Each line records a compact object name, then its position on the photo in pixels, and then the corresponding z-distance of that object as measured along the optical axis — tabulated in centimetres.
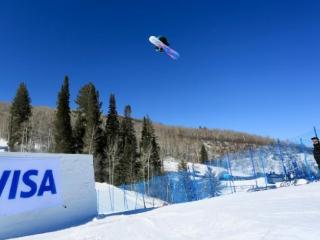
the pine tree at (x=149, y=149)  4217
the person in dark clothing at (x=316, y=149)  1107
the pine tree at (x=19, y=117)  4228
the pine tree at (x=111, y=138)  3744
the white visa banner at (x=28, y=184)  826
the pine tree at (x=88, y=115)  3803
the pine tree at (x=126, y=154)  3916
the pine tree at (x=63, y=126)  3494
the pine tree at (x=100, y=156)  3631
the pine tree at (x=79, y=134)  3748
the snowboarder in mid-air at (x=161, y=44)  1527
